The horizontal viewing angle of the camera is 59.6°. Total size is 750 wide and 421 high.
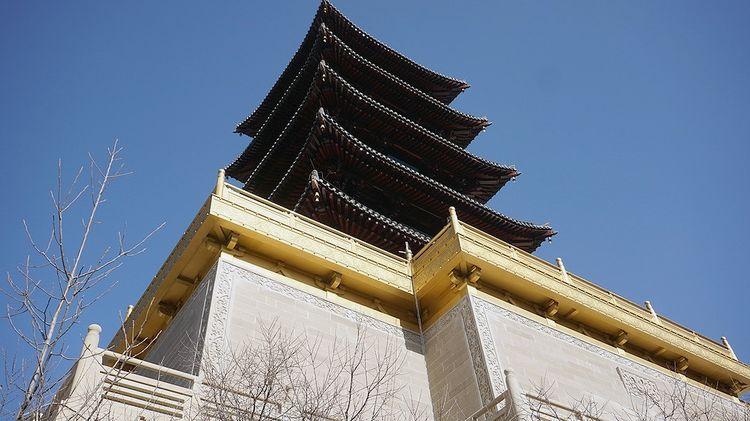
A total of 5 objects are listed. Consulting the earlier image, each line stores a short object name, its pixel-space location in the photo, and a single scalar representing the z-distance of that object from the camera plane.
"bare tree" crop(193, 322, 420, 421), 8.11
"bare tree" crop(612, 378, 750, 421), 13.63
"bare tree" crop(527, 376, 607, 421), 11.62
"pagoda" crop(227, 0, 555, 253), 21.94
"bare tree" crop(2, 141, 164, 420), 5.68
